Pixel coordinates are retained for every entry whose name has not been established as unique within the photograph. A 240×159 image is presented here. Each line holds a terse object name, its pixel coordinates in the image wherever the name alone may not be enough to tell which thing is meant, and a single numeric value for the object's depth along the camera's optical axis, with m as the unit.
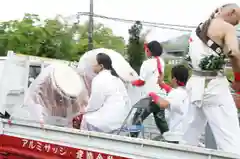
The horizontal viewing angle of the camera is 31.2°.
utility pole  15.95
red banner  3.61
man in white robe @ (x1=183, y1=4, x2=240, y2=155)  3.58
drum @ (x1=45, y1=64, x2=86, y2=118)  4.87
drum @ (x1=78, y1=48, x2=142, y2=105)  5.43
